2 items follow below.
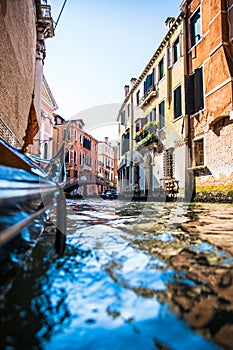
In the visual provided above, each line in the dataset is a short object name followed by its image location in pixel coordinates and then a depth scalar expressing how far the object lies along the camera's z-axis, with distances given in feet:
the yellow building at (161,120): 36.60
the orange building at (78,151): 89.15
